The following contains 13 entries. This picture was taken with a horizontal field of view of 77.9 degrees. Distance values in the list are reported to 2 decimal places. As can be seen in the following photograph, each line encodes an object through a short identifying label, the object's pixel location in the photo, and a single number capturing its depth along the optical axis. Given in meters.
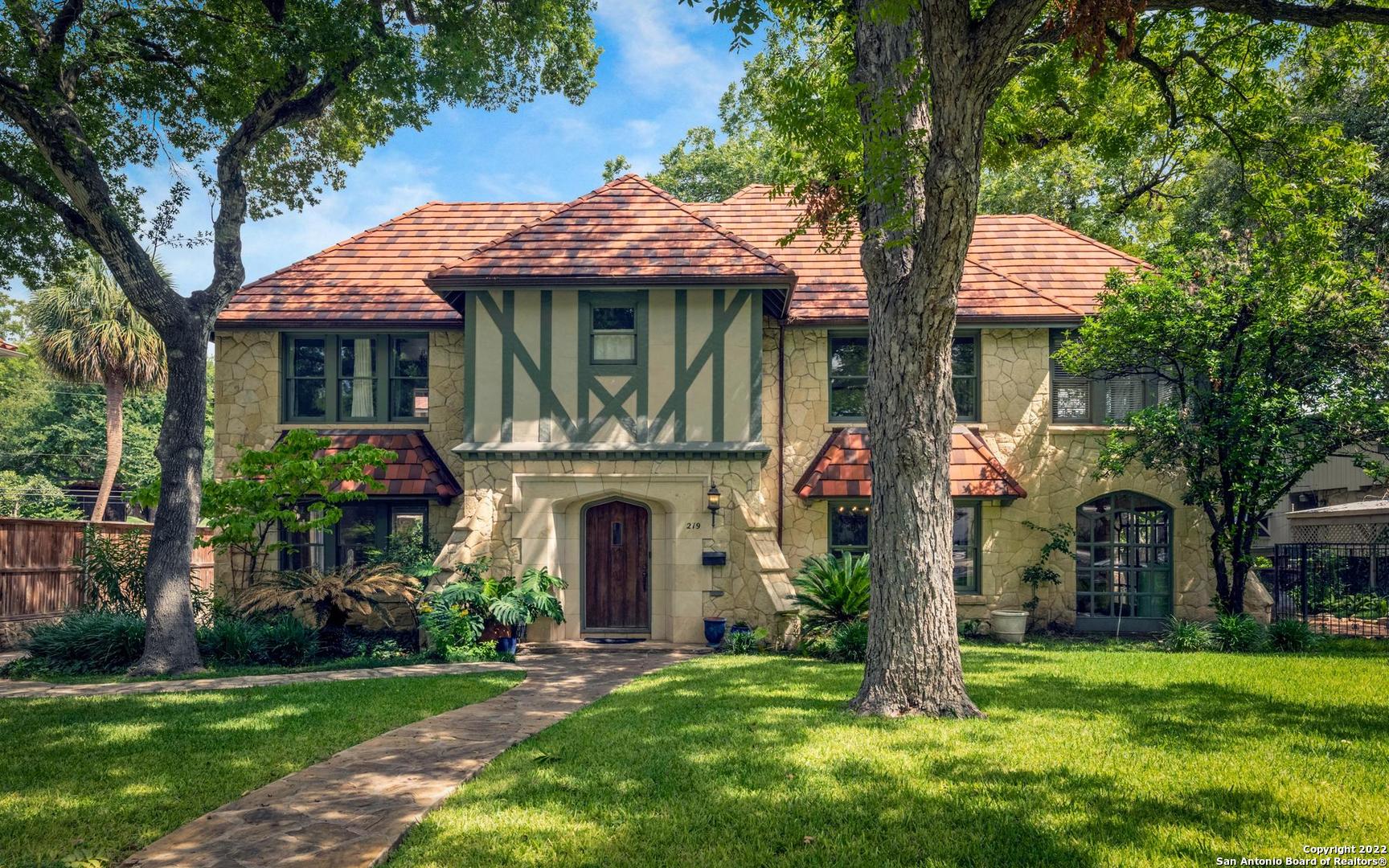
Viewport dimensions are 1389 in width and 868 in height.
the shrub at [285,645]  11.78
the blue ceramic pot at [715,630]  12.93
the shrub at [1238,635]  12.01
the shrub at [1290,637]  11.88
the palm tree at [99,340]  26.39
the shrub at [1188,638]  12.09
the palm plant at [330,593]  12.02
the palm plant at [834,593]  12.11
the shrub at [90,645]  11.20
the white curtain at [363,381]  15.33
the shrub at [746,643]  12.41
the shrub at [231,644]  11.77
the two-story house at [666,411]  13.52
